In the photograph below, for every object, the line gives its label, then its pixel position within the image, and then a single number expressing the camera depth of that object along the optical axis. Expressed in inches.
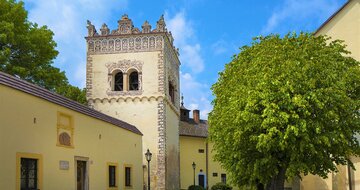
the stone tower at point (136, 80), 1325.0
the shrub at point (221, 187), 1662.9
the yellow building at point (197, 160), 1877.5
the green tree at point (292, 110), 691.4
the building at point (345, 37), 982.4
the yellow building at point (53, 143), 530.9
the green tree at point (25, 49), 1092.5
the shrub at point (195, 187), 1577.3
